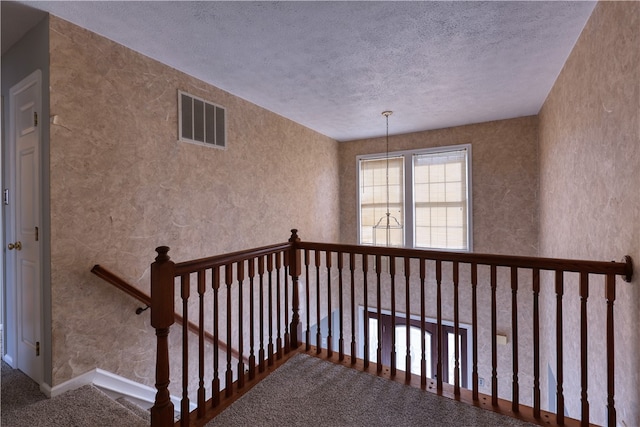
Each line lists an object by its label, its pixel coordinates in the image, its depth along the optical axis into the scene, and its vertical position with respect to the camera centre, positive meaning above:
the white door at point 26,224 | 2.04 -0.06
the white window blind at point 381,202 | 5.22 +0.21
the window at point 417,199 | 4.75 +0.24
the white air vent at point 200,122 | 2.77 +0.92
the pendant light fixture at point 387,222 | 5.23 -0.17
